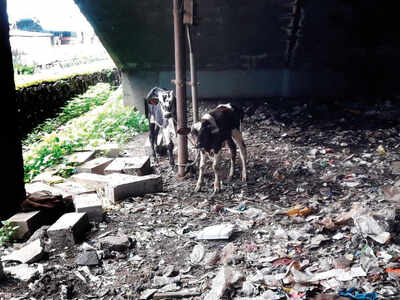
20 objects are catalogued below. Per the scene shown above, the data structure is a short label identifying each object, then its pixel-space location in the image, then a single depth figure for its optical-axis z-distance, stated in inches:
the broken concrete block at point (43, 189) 193.4
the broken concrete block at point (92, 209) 165.8
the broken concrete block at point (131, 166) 210.7
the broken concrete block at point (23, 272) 128.0
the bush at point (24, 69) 566.9
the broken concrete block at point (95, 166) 225.6
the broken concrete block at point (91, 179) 206.8
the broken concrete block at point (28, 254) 137.2
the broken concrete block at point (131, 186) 187.9
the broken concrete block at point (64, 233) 147.2
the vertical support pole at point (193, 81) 208.4
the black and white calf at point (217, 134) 185.6
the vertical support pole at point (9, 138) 171.0
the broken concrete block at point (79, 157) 240.2
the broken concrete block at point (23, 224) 157.8
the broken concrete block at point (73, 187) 195.5
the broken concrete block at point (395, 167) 201.7
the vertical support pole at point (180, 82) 195.9
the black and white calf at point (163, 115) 216.8
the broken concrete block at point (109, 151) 264.1
